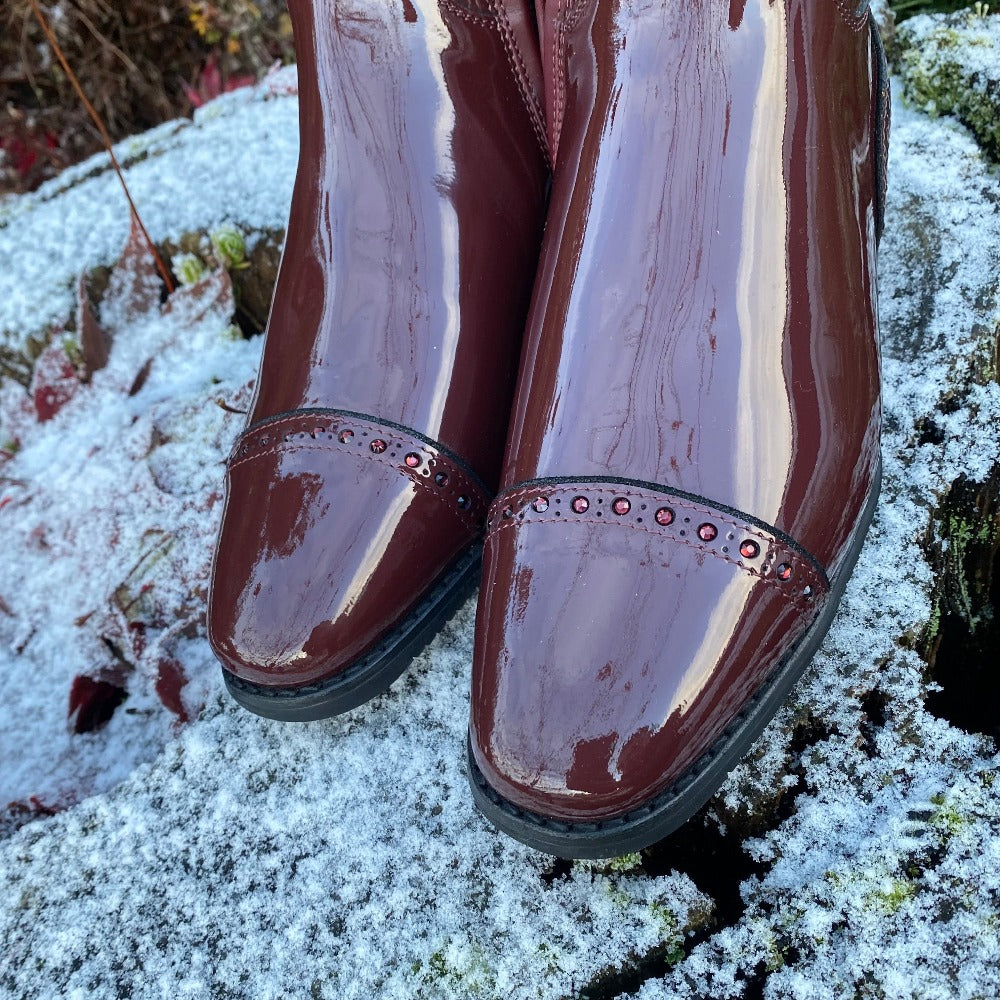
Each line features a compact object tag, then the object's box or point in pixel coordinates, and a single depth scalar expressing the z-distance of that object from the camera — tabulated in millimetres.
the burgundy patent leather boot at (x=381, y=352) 298
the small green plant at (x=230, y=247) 473
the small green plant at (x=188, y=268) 483
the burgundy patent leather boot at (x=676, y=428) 253
